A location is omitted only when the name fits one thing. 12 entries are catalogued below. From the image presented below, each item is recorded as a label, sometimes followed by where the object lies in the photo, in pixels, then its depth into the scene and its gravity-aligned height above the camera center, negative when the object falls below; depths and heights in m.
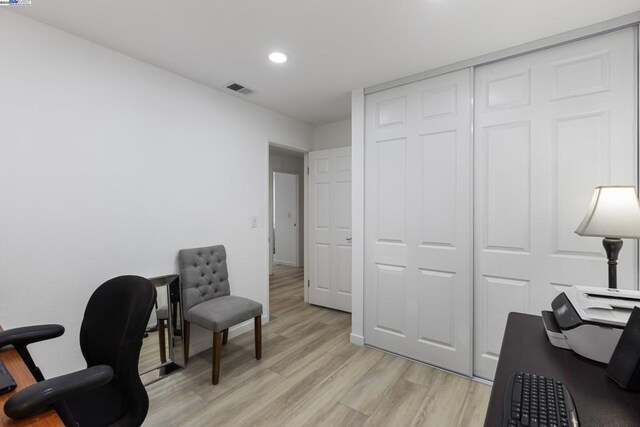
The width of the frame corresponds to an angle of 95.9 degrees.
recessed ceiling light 2.20 +1.20
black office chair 1.11 -0.56
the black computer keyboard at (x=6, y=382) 0.91 -0.56
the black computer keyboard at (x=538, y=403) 0.67 -0.48
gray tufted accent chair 2.25 -0.79
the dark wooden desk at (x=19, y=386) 0.80 -0.59
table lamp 1.42 -0.04
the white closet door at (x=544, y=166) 1.82 +0.31
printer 0.96 -0.39
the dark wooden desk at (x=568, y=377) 0.72 -0.52
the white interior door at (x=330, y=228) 3.72 -0.23
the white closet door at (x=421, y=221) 2.31 -0.08
